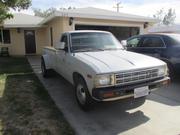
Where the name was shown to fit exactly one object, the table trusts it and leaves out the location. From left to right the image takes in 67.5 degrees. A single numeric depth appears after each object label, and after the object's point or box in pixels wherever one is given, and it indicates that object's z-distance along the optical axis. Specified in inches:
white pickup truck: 106.7
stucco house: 290.4
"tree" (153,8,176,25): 2558.5
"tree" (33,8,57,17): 1742.8
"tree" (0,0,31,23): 298.7
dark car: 184.4
